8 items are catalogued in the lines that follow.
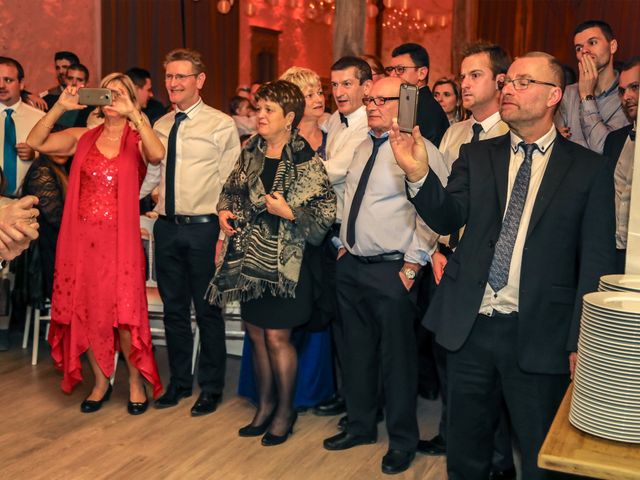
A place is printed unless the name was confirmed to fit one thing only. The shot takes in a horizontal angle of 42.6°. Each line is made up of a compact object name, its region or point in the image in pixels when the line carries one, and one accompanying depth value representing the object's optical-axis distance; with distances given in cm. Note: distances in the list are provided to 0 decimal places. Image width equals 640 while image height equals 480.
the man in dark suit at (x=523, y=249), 246
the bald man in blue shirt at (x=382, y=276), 341
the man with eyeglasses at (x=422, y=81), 402
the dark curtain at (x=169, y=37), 910
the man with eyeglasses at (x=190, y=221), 414
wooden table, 150
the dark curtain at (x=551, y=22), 970
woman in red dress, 402
